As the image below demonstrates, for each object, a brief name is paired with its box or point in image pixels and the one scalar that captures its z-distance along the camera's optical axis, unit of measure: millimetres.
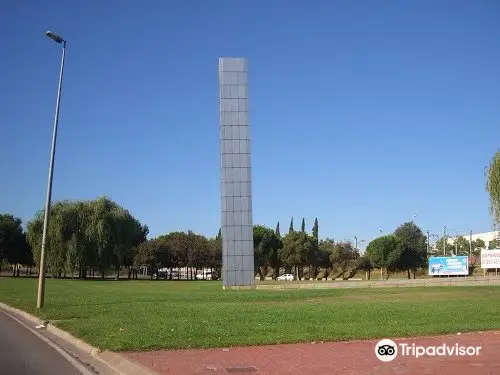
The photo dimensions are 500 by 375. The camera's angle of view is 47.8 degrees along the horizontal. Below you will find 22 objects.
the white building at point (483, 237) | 143050
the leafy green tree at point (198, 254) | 96938
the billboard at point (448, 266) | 71438
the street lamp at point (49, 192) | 24094
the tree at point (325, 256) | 99812
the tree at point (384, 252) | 83562
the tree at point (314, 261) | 94562
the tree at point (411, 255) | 85500
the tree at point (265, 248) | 94688
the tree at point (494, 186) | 37969
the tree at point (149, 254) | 94062
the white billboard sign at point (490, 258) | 69625
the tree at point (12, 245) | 85625
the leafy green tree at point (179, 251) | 97938
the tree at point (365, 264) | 92769
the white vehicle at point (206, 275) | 121038
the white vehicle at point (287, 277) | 97825
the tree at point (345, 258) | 98950
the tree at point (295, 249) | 92438
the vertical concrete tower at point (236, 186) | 50531
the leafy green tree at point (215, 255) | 98312
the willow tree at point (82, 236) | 63344
